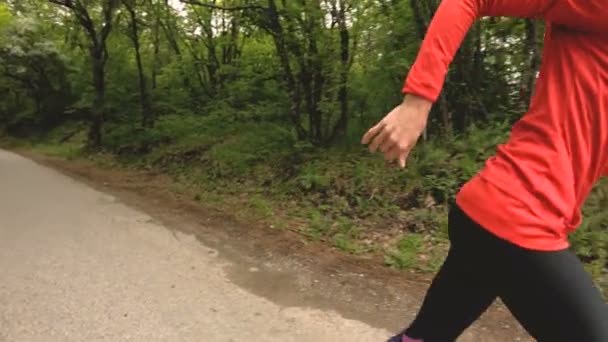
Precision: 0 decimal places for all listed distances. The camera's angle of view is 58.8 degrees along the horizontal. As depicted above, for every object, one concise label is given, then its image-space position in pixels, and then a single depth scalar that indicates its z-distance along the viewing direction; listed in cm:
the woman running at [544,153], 136
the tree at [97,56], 1734
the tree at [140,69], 1655
